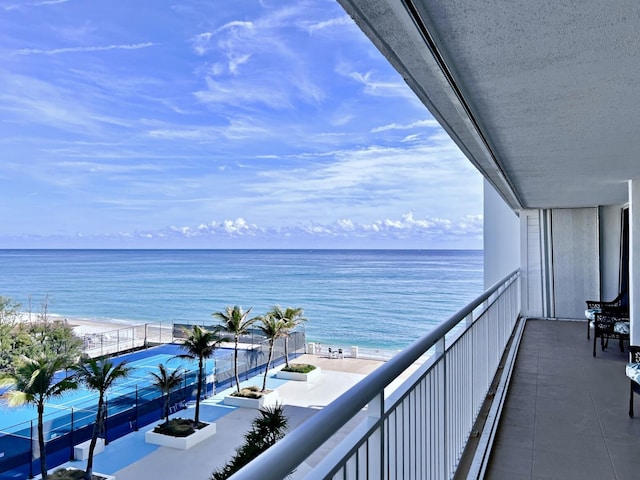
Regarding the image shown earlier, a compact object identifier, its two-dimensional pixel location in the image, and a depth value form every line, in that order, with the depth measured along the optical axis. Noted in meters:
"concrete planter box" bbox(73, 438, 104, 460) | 13.48
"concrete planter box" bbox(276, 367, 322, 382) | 19.12
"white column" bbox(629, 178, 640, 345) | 5.22
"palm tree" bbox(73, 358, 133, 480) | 12.91
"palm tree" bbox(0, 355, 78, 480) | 12.84
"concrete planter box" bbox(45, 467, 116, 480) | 11.47
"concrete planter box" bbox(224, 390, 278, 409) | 16.47
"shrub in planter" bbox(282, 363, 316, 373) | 19.59
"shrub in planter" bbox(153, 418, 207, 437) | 13.80
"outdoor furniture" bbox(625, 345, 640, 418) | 3.46
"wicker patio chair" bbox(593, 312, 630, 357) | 5.80
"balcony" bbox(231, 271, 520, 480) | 0.81
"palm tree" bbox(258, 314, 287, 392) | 19.59
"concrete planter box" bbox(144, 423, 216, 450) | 13.43
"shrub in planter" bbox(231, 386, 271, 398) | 17.03
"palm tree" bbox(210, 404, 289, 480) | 10.30
